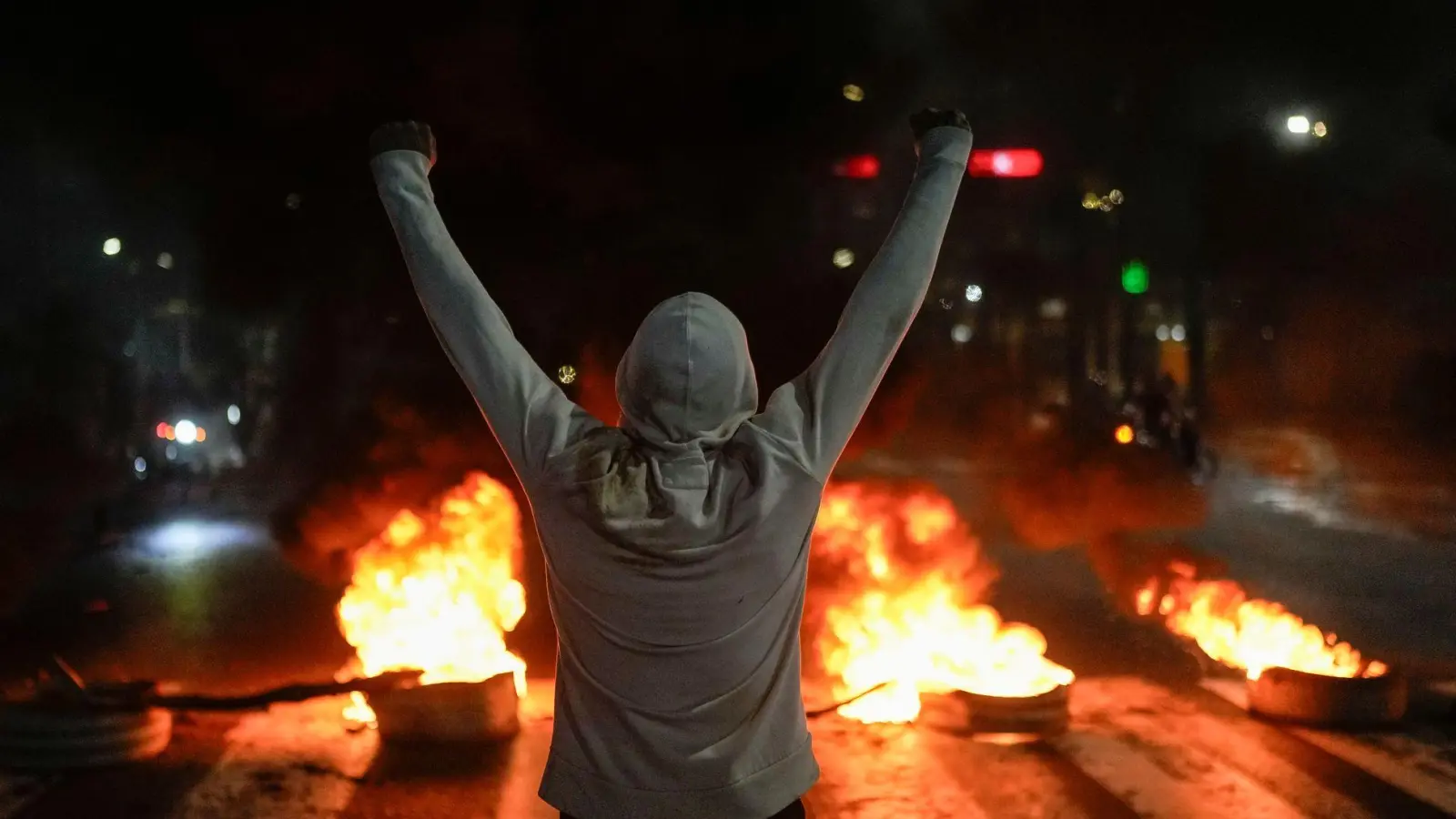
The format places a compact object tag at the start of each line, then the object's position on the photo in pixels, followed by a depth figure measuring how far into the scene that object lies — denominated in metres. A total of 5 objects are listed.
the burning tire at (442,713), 4.78
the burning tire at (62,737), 4.49
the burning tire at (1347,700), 4.92
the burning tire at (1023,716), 4.88
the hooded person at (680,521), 1.59
